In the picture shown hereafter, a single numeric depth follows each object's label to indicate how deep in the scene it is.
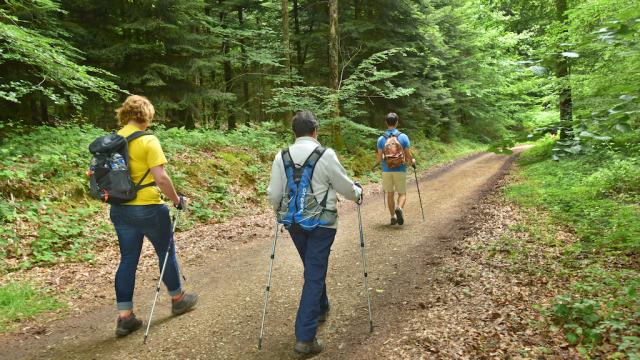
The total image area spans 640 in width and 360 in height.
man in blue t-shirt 8.23
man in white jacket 3.89
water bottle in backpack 4.19
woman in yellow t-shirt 4.32
